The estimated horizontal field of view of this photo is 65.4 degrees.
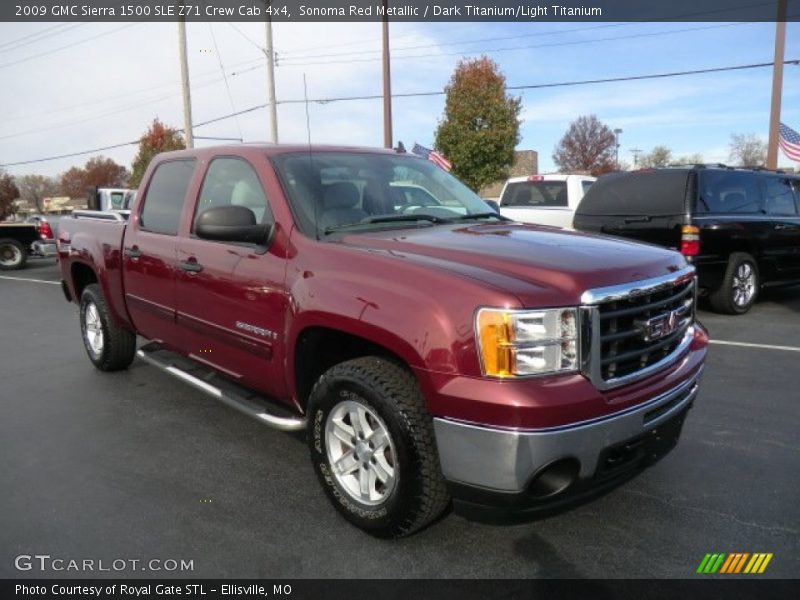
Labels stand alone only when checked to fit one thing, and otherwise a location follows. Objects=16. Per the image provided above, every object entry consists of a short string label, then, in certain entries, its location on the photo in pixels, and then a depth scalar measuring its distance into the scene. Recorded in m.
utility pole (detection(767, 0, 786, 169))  16.69
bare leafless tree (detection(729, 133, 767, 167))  60.50
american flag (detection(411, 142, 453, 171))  16.04
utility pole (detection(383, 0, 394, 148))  18.61
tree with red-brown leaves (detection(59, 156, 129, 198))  70.31
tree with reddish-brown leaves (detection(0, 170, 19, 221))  49.75
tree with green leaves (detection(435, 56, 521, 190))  22.73
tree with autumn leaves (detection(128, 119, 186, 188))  38.88
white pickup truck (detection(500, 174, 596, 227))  10.85
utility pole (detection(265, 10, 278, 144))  19.09
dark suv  7.64
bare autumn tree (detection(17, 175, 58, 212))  92.75
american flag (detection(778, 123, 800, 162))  15.62
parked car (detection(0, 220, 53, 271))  16.58
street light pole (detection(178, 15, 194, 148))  20.02
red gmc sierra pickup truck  2.33
